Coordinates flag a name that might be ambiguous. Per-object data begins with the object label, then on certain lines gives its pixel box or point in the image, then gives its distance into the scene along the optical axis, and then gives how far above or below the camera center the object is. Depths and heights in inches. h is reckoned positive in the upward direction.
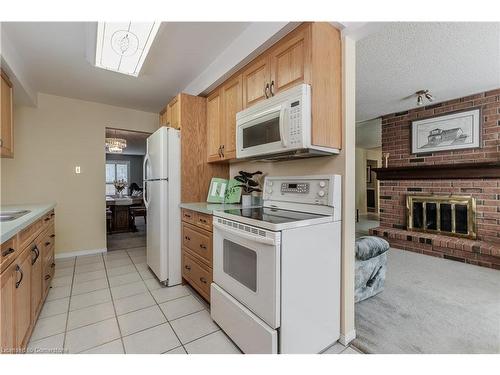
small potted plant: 91.2 -0.1
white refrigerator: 97.6 -8.5
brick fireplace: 119.2 +1.8
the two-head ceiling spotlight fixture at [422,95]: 121.0 +47.4
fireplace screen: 127.1 -17.5
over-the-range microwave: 56.2 +15.6
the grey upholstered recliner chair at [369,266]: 79.2 -29.0
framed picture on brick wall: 125.4 +30.3
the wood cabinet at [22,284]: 45.1 -24.0
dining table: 201.5 -25.8
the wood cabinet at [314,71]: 56.6 +30.3
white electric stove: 49.7 -21.0
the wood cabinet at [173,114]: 104.7 +34.5
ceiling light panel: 63.9 +43.5
